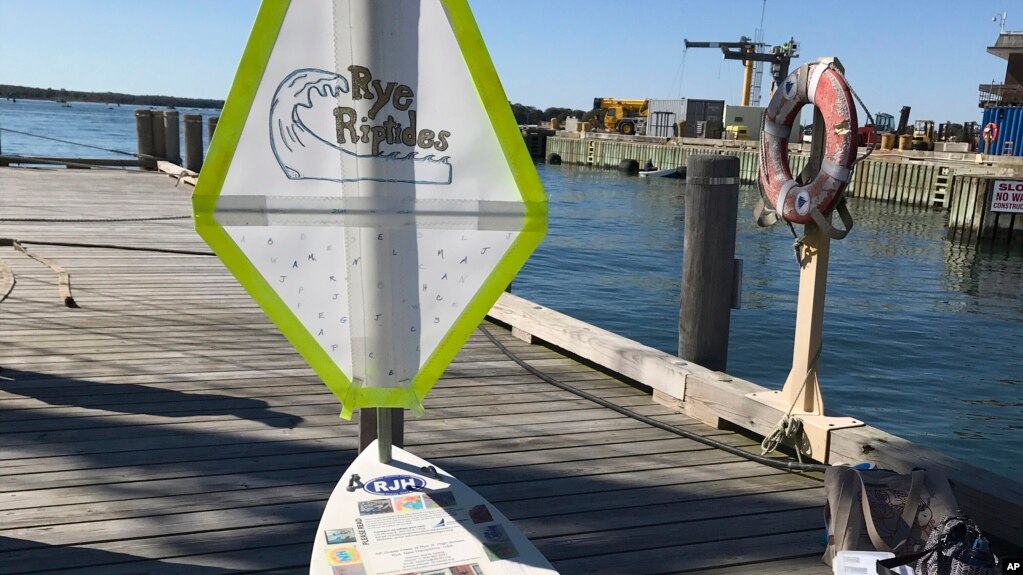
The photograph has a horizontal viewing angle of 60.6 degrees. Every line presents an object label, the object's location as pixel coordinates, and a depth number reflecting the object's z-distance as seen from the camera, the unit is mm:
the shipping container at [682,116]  49875
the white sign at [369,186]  2152
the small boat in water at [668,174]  41375
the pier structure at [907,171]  20438
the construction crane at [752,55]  51844
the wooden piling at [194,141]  18797
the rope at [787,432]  3932
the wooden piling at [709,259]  4773
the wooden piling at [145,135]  19641
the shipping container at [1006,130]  31669
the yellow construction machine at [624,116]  57125
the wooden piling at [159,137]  20922
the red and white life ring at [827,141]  3658
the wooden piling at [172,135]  20203
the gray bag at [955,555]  2605
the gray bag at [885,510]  2967
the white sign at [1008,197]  19797
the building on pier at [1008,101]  32094
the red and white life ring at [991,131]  30844
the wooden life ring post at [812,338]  3854
